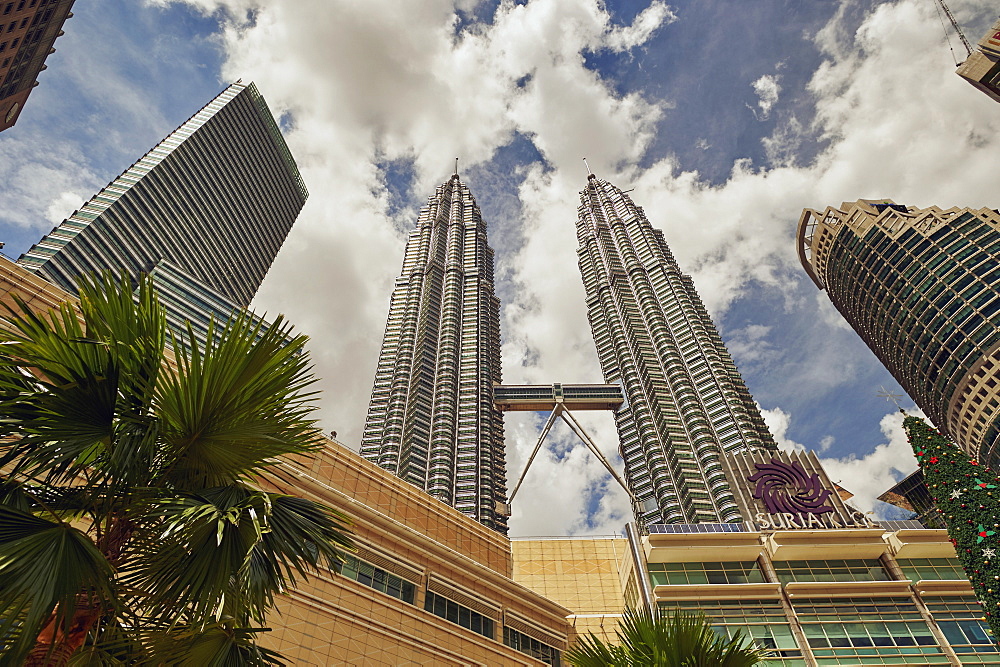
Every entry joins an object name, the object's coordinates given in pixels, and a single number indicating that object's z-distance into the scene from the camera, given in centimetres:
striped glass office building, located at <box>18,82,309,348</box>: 8588
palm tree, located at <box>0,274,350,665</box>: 507
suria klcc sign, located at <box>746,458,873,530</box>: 4244
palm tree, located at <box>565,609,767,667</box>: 987
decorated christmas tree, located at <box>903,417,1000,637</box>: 2158
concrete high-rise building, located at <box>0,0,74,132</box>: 6166
